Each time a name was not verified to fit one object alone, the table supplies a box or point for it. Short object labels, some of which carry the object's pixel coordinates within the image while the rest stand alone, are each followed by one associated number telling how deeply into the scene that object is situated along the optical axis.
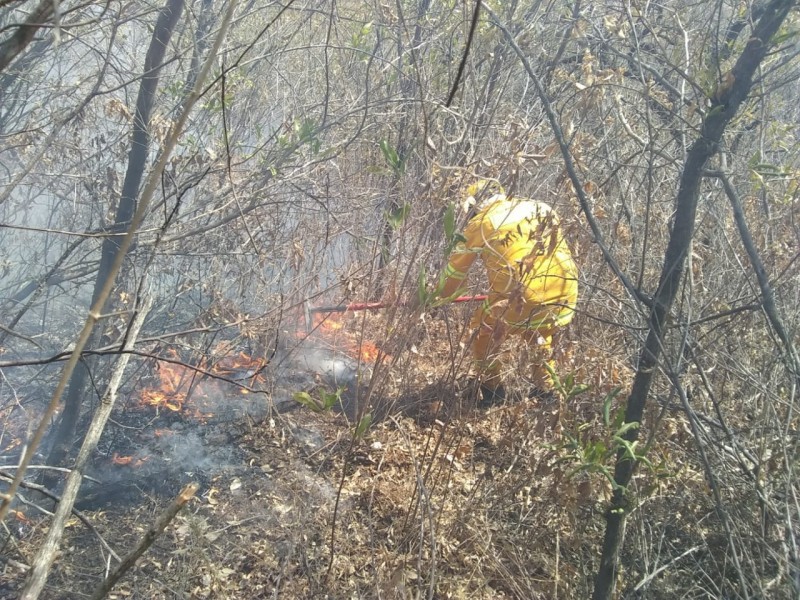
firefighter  2.99
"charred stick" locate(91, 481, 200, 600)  1.01
